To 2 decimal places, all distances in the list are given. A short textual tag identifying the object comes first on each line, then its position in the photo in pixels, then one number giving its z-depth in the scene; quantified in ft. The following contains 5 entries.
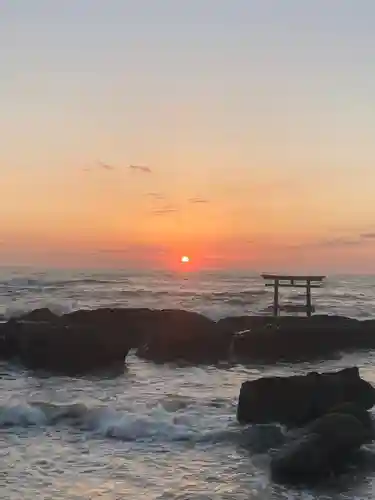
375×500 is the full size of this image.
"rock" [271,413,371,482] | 33.42
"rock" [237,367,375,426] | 44.19
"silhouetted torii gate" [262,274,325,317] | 104.99
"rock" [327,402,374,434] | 40.68
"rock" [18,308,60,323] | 91.86
